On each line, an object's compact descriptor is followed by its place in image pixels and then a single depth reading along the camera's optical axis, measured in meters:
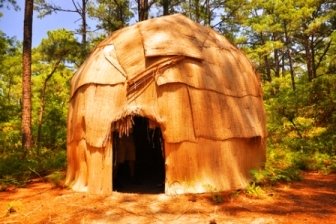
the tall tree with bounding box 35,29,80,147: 17.05
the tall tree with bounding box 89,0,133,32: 20.92
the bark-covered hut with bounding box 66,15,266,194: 7.60
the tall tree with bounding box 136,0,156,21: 17.94
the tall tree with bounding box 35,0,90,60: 17.97
